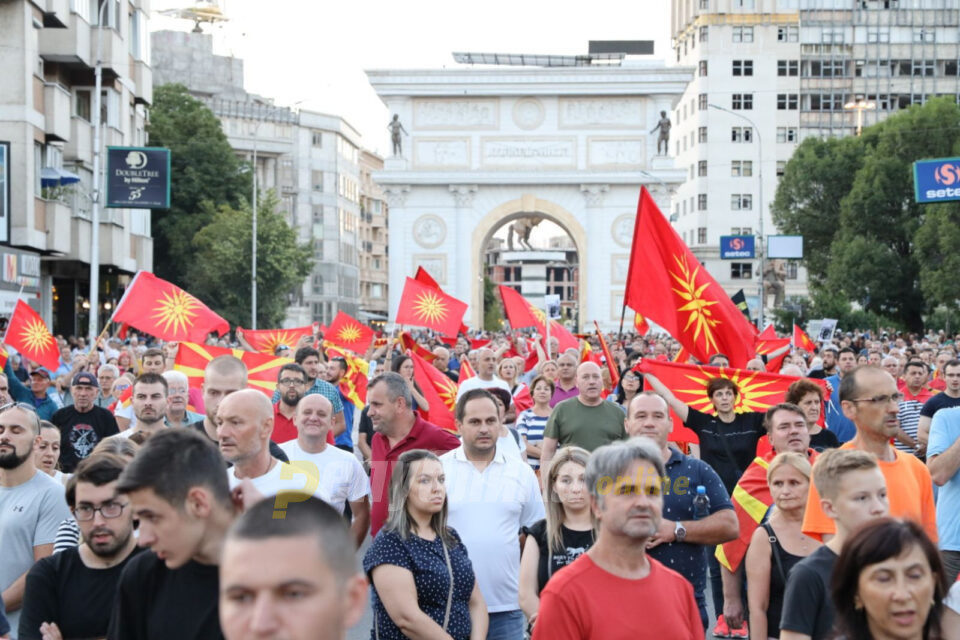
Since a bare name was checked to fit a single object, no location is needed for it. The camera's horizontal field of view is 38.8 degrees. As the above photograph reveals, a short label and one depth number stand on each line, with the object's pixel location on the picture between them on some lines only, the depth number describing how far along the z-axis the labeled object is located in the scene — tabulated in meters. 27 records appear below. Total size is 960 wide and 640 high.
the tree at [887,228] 55.72
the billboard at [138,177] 31.31
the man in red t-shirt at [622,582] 4.29
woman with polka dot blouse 5.43
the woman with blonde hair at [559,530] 5.99
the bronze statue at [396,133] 60.94
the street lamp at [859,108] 89.44
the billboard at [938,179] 31.38
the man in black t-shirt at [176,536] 3.72
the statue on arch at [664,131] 60.12
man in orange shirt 5.44
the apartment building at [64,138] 30.97
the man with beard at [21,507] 6.22
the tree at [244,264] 51.47
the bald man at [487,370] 13.67
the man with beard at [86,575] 4.76
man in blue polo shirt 6.23
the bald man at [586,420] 9.54
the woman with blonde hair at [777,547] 5.85
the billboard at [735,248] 66.50
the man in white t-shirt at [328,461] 7.45
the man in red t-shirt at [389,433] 7.73
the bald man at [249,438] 5.93
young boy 4.57
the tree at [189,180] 57.12
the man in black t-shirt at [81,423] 9.95
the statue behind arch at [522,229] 92.50
